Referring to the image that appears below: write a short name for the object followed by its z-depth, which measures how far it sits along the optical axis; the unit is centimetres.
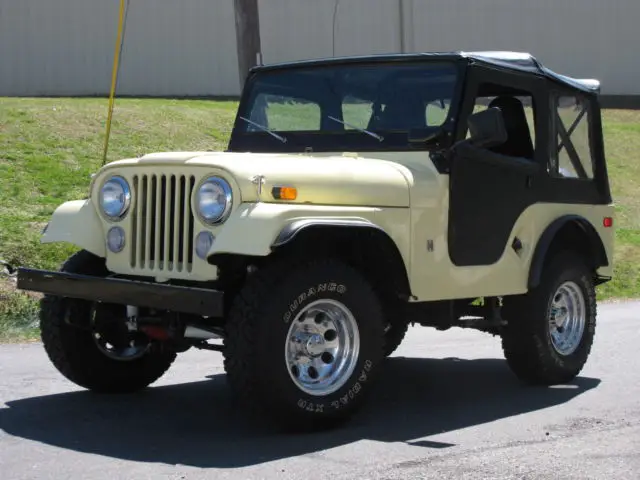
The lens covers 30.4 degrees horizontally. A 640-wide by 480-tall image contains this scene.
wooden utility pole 1664
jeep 627
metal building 2598
